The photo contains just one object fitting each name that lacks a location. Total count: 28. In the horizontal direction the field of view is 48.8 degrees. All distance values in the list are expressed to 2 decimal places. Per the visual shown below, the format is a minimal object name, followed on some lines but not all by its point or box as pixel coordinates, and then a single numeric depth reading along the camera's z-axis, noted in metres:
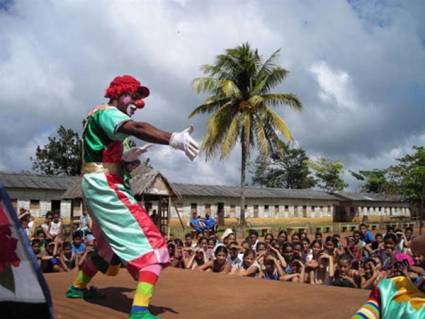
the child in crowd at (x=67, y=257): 8.15
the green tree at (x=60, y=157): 42.72
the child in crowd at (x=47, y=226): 10.93
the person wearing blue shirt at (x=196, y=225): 19.53
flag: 1.52
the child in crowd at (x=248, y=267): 7.16
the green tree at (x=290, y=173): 58.91
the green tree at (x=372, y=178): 57.54
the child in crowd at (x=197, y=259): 8.31
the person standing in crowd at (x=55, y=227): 11.72
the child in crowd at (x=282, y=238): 9.23
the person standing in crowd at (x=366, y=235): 10.21
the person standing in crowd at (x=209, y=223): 20.74
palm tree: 22.67
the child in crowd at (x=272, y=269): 7.19
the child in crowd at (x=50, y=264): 7.85
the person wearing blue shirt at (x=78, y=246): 8.68
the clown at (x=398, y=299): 1.92
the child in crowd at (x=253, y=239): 9.70
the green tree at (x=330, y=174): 56.44
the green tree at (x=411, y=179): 31.56
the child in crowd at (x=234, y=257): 8.03
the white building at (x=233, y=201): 27.05
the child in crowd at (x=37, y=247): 8.32
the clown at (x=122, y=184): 3.16
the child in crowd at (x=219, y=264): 7.66
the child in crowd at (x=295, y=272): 6.90
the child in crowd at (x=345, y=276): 6.81
